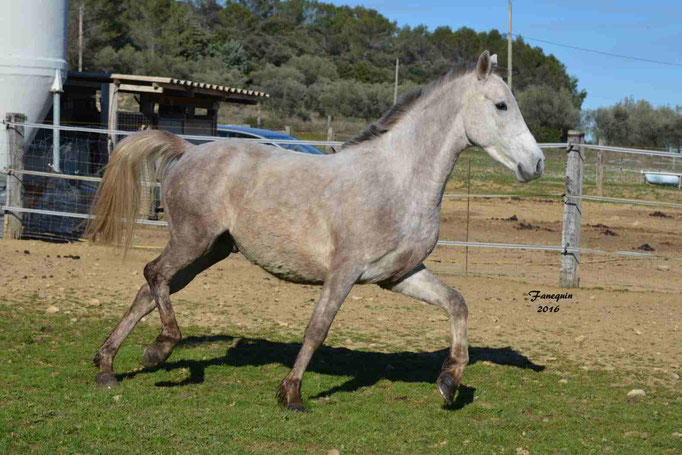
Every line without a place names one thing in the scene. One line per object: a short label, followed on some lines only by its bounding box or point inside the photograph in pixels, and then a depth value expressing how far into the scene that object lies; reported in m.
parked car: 17.84
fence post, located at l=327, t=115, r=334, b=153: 21.85
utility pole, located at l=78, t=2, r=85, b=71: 40.74
